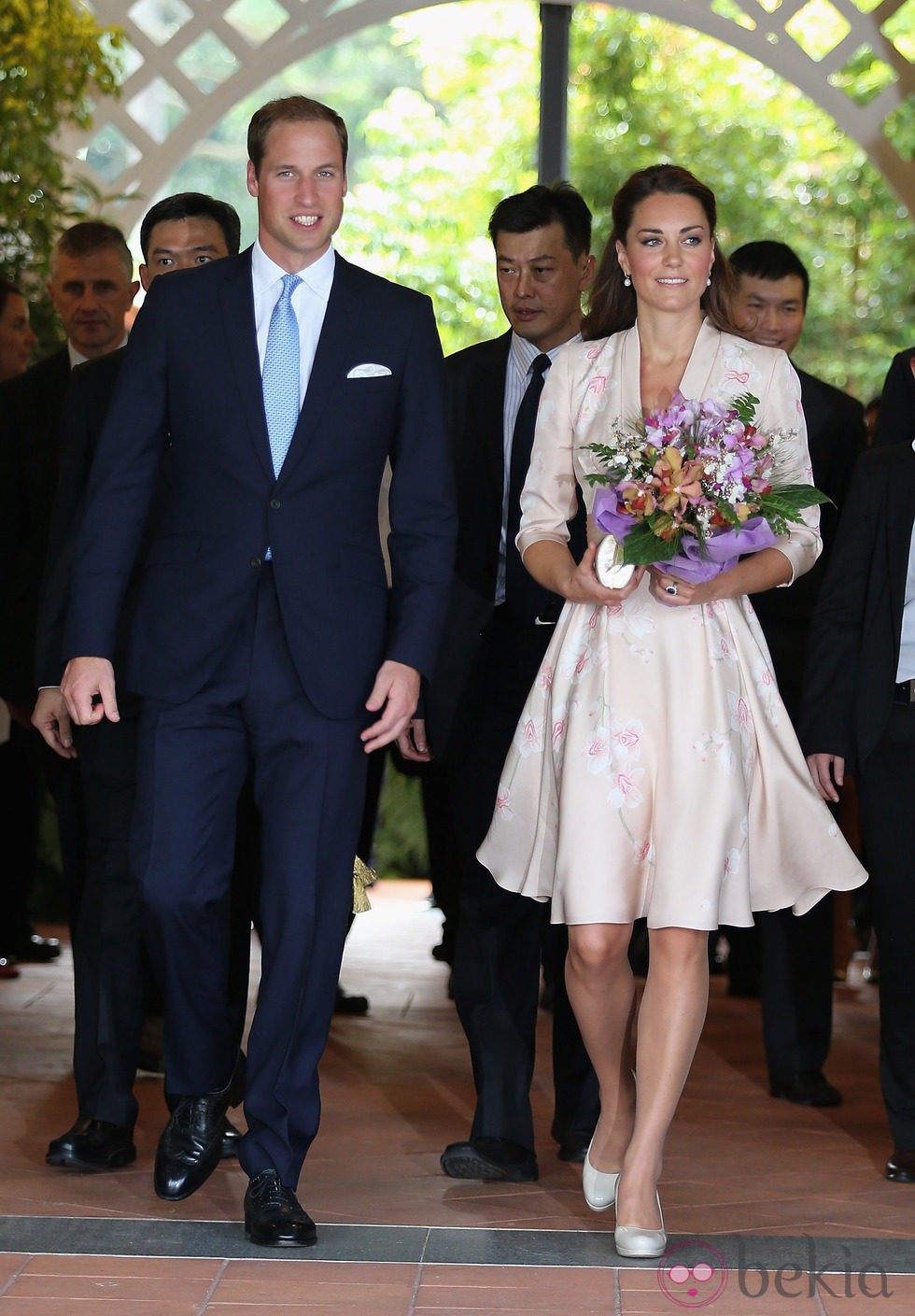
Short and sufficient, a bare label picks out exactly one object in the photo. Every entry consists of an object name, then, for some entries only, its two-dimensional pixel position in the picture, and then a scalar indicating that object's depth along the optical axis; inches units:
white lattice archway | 745.6
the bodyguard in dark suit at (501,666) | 356.8
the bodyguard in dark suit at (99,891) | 354.0
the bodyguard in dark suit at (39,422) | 445.1
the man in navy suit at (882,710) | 360.5
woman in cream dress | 306.3
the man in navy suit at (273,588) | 311.3
